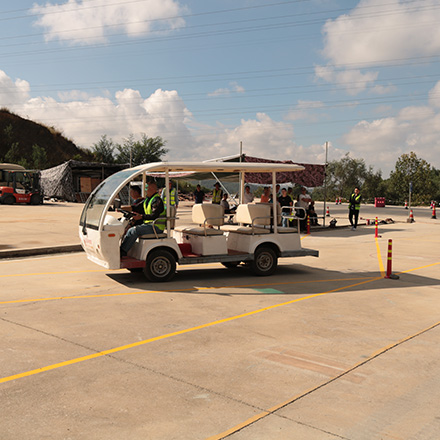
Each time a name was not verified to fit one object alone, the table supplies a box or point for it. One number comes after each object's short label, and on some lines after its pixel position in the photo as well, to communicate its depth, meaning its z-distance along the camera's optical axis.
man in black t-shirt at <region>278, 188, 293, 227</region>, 17.72
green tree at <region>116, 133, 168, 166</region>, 70.38
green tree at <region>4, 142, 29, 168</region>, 55.32
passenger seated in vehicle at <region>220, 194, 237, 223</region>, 14.61
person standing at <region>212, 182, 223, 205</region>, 18.97
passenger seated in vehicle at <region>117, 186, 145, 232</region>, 10.01
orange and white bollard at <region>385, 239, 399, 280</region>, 10.76
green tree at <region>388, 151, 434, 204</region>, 70.38
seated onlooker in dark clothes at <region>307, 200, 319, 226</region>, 22.66
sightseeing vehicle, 9.28
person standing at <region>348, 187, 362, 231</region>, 22.55
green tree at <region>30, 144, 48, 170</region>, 58.43
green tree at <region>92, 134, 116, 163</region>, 71.50
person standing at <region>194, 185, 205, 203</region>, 22.29
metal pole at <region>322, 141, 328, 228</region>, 22.73
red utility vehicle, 36.12
